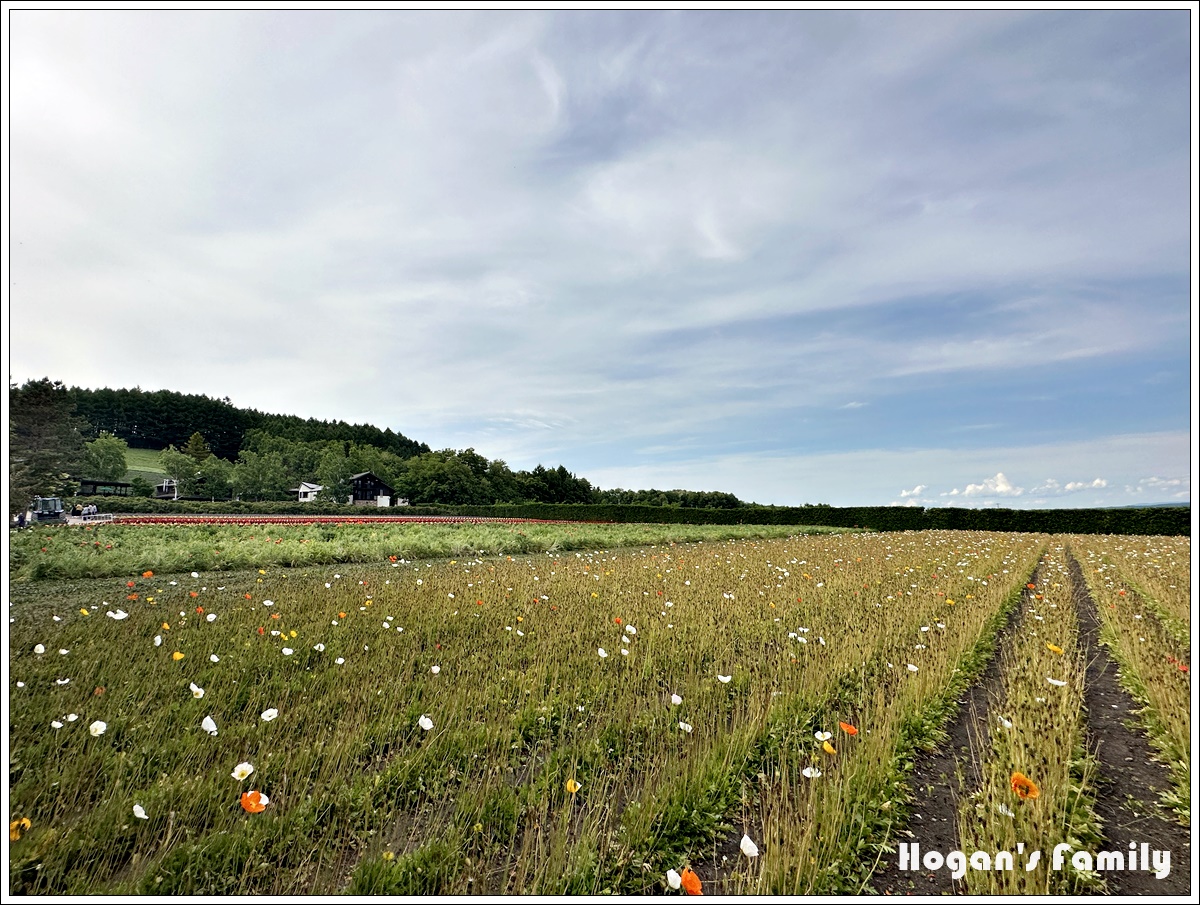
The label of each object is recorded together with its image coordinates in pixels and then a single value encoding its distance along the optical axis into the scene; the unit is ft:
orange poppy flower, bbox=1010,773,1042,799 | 7.85
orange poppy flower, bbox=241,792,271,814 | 7.50
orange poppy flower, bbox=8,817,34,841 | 6.92
